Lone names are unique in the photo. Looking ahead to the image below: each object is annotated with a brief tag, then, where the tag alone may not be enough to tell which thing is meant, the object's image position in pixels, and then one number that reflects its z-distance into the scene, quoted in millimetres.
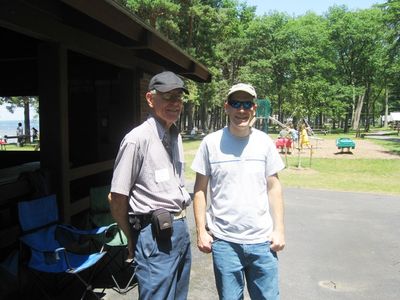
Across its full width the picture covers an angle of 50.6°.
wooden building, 4055
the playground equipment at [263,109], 21152
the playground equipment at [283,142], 18694
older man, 2428
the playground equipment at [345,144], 20080
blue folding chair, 3455
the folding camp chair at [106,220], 4477
